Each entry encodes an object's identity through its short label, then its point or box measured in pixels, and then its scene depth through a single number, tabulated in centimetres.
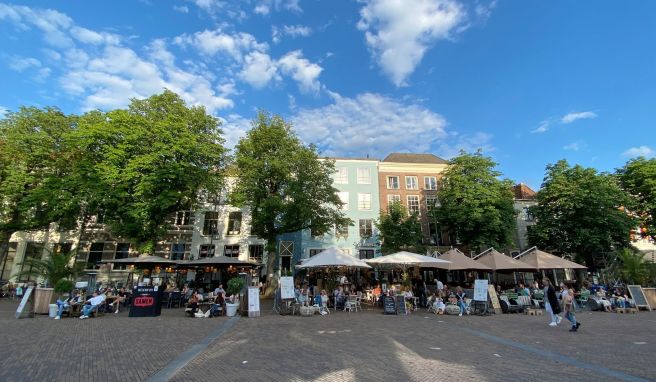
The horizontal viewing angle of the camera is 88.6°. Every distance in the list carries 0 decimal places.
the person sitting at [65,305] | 1421
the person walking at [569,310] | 1106
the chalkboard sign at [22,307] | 1352
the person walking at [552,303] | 1202
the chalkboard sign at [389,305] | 1634
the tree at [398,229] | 3108
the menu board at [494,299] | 1677
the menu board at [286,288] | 1612
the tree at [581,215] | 3016
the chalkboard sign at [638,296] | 1702
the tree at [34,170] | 2427
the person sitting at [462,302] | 1614
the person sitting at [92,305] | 1431
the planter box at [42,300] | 1484
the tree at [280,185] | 2530
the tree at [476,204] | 3133
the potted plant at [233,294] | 1573
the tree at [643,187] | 3158
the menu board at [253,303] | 1538
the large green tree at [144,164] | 2327
